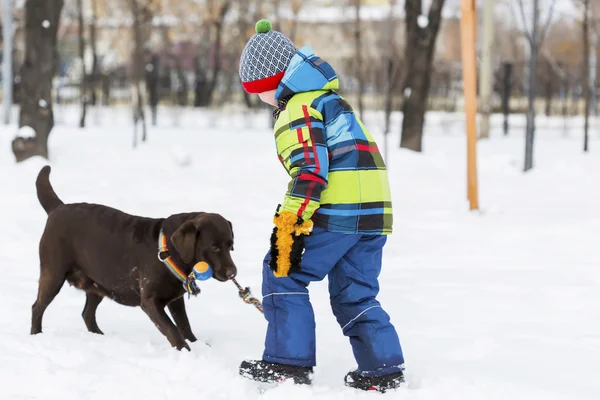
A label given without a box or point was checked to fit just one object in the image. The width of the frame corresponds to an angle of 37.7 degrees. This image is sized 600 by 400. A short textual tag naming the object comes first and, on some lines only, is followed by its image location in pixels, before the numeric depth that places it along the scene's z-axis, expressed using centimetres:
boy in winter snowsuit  365
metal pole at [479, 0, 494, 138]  1959
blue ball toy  432
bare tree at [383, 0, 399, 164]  1460
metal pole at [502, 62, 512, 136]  2138
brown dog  437
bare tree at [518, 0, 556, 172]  1381
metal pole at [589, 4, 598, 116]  2419
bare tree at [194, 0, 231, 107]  3006
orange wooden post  1009
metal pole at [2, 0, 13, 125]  1700
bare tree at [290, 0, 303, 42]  3212
